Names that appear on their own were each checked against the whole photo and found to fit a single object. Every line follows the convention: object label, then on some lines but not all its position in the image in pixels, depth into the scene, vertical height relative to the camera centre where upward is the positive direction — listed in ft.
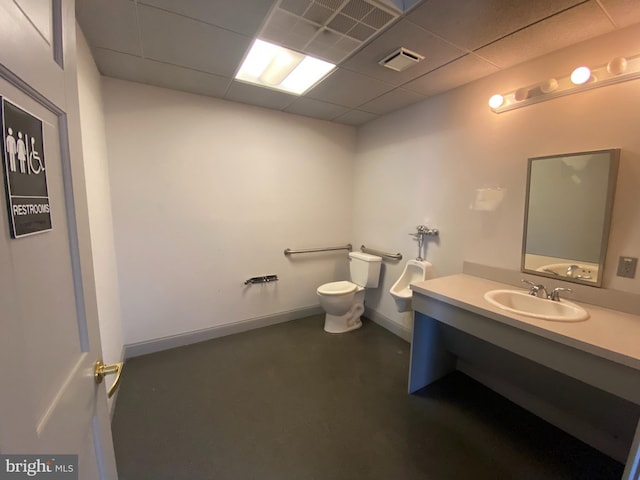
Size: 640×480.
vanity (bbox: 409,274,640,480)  3.46 -2.16
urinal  7.53 -2.16
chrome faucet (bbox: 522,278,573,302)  5.07 -1.63
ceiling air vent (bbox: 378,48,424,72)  5.34 +3.13
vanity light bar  4.38 +2.35
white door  1.32 -0.51
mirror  4.77 -0.09
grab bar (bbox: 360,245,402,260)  8.92 -1.59
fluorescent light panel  6.09 +3.52
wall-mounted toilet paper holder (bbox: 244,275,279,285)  9.12 -2.48
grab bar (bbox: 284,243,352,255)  9.68 -1.58
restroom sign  1.38 +0.20
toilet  8.83 -2.89
